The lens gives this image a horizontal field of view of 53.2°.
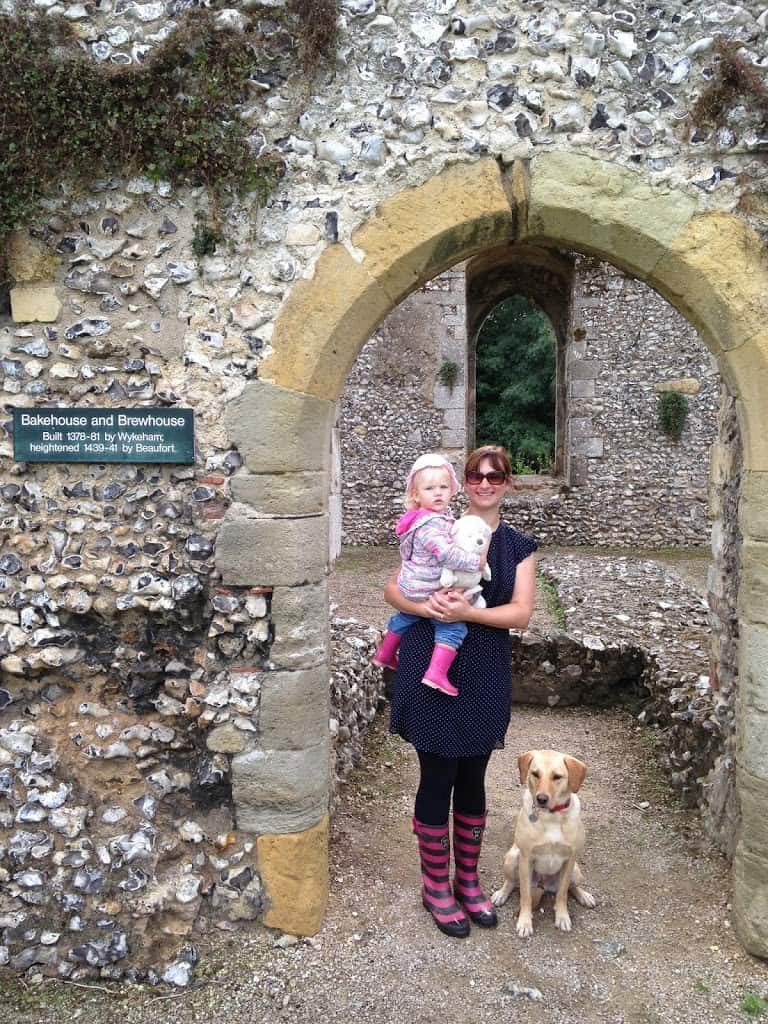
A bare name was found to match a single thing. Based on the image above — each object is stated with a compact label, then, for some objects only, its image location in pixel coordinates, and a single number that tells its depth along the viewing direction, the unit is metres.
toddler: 2.74
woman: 2.83
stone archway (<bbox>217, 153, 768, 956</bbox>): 2.77
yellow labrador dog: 2.87
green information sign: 2.88
